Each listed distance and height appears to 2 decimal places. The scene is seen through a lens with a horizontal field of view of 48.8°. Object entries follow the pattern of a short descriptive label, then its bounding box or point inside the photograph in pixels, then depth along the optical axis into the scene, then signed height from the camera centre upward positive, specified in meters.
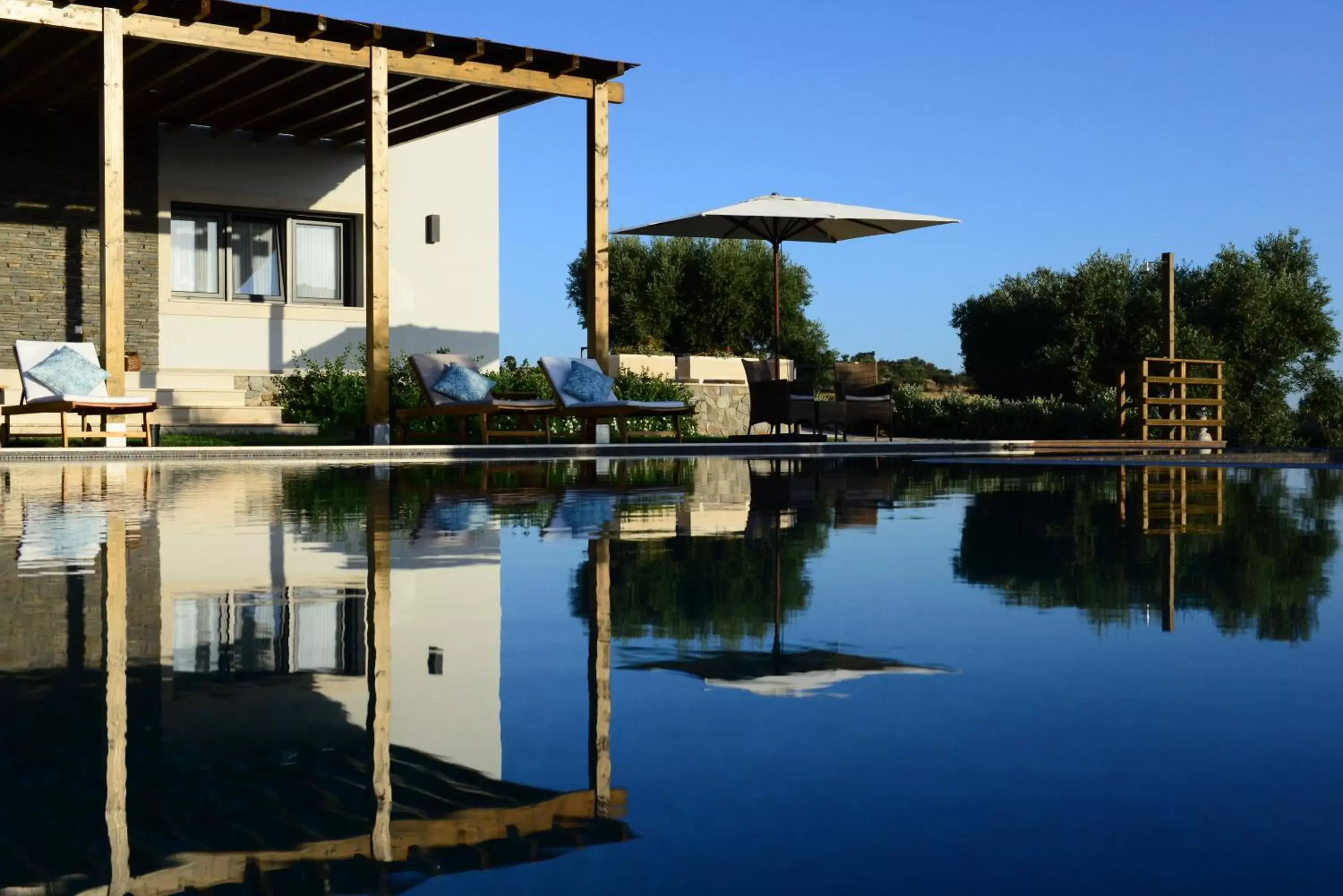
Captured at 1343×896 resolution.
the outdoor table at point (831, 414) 18.84 +0.09
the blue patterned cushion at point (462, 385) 16.52 +0.39
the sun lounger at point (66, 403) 14.31 +0.15
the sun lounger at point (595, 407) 16.38 +0.15
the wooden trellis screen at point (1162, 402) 22.36 +0.31
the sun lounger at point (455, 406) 16.02 +0.15
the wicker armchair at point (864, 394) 19.11 +0.35
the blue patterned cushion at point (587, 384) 16.69 +0.41
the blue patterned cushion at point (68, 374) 14.79 +0.44
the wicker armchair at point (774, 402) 17.88 +0.24
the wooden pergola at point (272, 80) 14.90 +3.94
